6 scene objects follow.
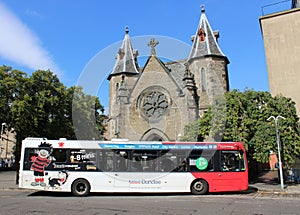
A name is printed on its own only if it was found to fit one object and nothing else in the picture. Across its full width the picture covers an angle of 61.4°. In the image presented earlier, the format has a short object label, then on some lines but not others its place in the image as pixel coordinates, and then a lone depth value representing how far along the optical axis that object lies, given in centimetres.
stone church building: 2575
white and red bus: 1215
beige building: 2238
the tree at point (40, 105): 2856
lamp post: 1452
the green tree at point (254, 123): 1581
